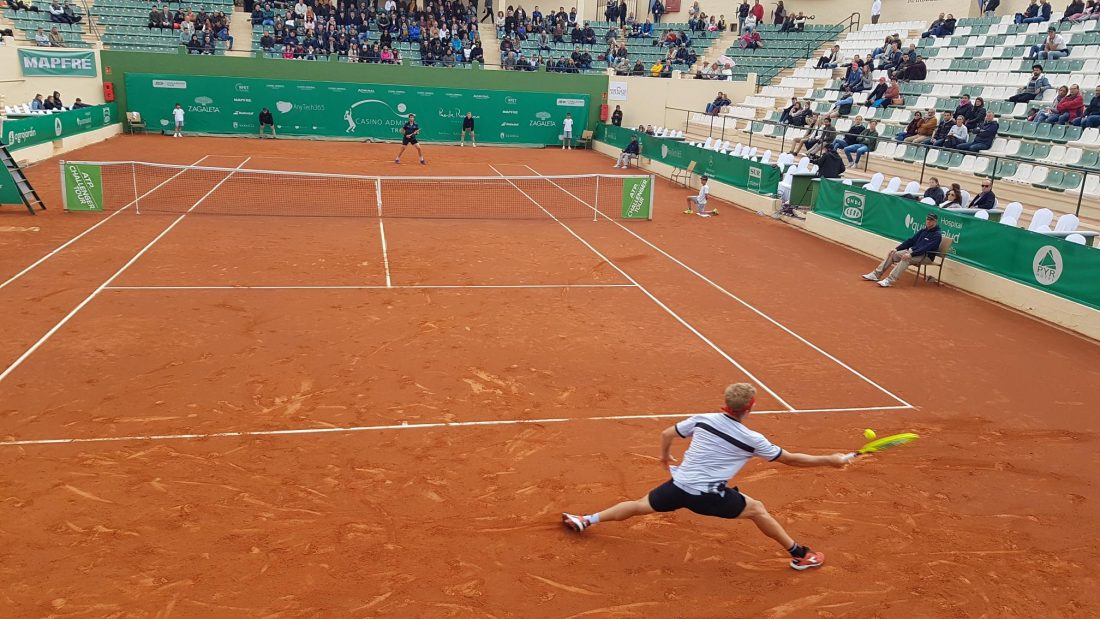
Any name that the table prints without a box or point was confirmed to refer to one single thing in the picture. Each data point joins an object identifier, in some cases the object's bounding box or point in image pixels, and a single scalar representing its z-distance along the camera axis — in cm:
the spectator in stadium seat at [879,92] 3080
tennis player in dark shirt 2973
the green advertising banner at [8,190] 1889
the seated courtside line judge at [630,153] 3350
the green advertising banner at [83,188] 1914
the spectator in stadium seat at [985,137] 2284
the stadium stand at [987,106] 2048
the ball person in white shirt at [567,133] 4116
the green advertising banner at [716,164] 2450
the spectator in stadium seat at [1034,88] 2580
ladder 1877
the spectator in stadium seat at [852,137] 2667
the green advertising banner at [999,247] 1380
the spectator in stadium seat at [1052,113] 2348
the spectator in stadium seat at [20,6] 3534
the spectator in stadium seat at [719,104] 3881
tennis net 2023
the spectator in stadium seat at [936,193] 1916
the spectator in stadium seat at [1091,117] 2200
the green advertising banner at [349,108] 3756
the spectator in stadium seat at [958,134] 2356
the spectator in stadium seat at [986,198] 1816
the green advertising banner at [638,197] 2216
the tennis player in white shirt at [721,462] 595
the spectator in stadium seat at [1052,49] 2802
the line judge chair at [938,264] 1609
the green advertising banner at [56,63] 3225
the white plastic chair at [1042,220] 1666
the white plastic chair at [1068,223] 1652
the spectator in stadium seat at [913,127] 2517
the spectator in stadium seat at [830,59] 3797
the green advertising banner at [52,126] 2519
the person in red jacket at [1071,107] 2305
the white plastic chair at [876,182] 2147
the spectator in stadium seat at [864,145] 2573
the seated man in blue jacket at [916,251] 1612
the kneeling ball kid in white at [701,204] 2338
